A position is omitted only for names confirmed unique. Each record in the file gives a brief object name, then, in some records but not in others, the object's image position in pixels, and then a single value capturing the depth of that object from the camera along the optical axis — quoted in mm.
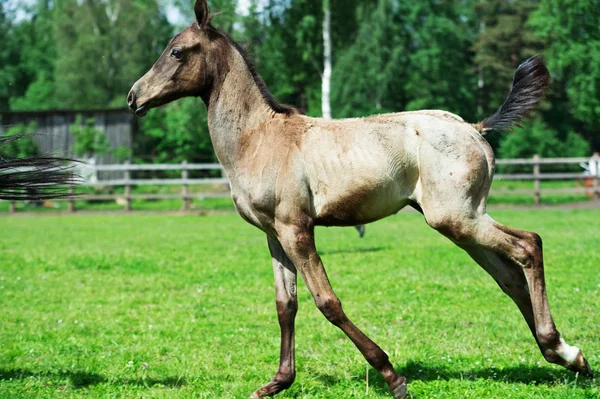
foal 4613
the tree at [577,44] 31375
